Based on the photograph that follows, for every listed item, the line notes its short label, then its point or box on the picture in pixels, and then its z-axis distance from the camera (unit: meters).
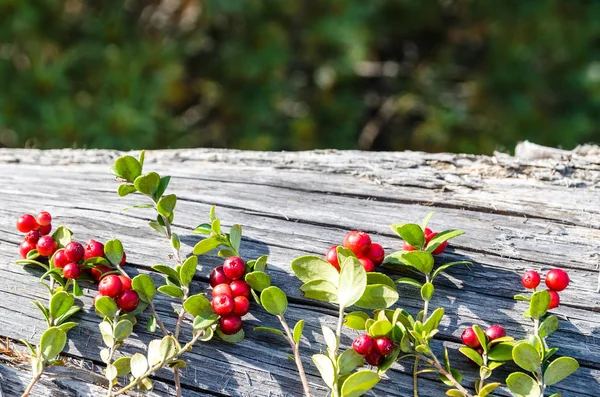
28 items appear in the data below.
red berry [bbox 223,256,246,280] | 0.63
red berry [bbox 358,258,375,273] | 0.63
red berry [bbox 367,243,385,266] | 0.63
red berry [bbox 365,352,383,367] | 0.60
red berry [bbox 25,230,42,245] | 0.65
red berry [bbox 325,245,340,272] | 0.63
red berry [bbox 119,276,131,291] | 0.62
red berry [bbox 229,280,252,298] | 0.62
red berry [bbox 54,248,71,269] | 0.63
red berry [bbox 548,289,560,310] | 0.62
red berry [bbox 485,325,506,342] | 0.61
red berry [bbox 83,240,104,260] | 0.64
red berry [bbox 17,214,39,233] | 0.66
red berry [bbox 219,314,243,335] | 0.62
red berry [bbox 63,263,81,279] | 0.63
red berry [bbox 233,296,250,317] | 0.62
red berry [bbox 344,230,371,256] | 0.63
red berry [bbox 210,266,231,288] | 0.63
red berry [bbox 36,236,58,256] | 0.64
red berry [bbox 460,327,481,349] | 0.61
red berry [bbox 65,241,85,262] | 0.63
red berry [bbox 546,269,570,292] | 0.62
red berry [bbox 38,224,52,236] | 0.66
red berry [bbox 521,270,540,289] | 0.62
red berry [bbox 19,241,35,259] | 0.65
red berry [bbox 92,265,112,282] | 0.64
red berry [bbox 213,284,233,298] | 0.62
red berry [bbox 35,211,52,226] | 0.65
